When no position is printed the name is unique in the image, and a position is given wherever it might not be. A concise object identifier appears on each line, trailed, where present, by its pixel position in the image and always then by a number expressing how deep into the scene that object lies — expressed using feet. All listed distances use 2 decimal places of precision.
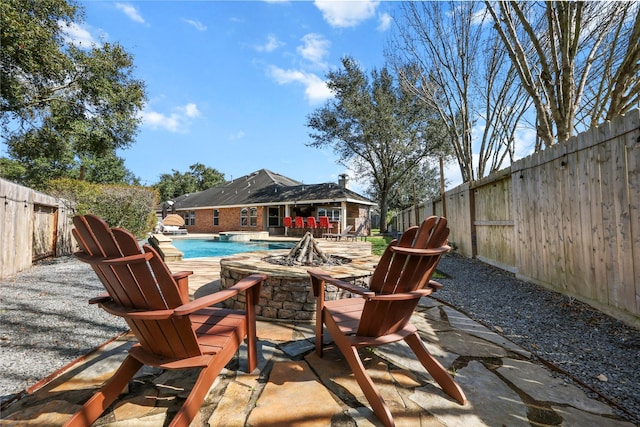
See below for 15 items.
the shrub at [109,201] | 28.02
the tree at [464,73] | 28.89
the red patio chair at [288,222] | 53.52
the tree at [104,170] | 93.50
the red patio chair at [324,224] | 49.87
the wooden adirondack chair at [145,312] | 4.50
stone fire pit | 9.78
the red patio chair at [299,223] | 52.90
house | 59.72
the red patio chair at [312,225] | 49.62
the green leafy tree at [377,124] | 54.70
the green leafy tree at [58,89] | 18.98
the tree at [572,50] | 15.23
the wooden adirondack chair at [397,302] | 5.23
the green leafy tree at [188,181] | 122.31
